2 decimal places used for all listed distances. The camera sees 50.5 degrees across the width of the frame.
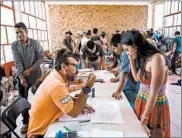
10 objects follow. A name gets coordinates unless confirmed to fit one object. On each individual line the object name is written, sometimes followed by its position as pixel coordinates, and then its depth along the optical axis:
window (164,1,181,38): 6.72
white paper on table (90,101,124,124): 1.21
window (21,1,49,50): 6.08
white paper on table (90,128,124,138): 1.03
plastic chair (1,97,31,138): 1.28
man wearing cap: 5.20
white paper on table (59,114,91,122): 1.25
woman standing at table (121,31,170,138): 1.18
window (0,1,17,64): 4.04
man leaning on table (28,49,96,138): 1.20
